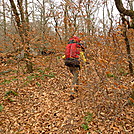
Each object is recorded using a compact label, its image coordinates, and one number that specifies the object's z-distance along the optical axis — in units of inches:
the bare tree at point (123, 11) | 144.4
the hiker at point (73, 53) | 168.6
